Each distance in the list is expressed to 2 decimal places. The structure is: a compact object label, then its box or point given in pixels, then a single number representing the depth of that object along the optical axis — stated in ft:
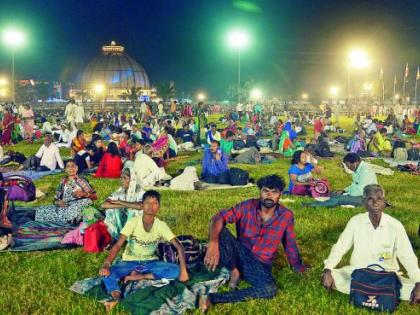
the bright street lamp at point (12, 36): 125.49
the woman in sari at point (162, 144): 56.19
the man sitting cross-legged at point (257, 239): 19.16
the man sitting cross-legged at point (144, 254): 19.34
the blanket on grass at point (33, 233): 25.54
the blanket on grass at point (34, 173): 47.00
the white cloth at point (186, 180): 41.50
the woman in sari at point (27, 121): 83.25
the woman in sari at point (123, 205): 25.12
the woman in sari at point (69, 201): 30.09
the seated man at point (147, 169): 41.78
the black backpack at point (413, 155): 59.27
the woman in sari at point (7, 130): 75.97
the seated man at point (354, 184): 30.07
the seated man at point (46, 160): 49.78
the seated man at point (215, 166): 43.78
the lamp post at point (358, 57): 161.38
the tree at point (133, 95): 231.09
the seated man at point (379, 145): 65.10
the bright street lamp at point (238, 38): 136.77
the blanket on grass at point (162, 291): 17.58
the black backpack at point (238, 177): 43.01
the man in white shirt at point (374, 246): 18.19
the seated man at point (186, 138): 73.06
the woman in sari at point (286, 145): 63.41
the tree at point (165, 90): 260.62
